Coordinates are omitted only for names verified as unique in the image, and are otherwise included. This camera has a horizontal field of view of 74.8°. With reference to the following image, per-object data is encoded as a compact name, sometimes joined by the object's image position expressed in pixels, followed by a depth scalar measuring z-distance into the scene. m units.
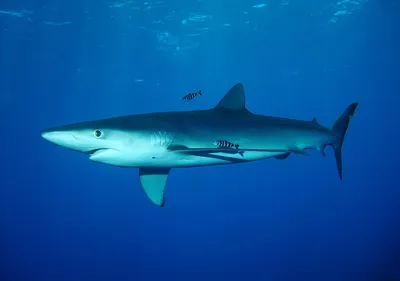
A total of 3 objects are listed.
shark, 2.84
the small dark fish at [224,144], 3.55
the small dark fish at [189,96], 6.82
